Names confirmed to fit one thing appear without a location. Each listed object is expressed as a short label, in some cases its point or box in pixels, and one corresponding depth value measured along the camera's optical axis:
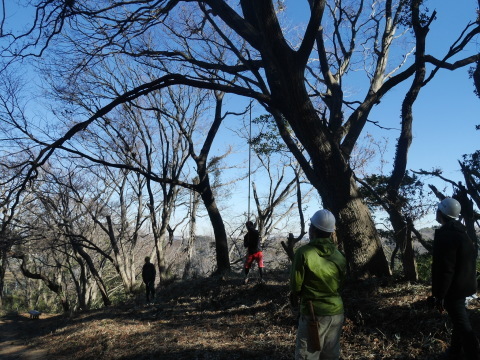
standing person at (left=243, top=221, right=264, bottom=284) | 9.63
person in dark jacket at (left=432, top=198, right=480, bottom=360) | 3.62
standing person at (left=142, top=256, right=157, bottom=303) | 13.30
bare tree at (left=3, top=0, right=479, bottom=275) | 6.76
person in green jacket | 3.22
